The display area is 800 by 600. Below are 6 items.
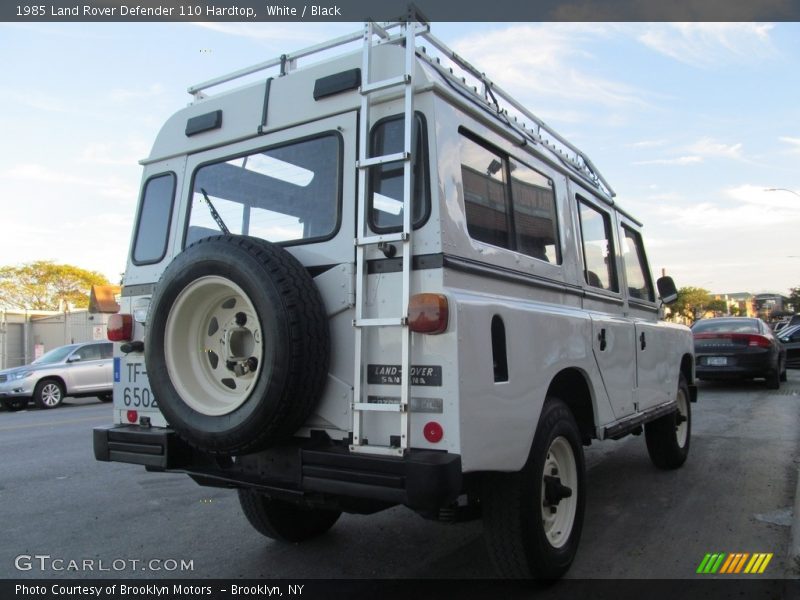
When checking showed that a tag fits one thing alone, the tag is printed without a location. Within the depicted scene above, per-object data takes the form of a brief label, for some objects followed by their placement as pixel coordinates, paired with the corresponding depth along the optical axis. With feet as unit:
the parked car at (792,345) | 60.03
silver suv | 45.70
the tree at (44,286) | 153.58
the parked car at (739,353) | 42.24
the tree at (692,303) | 220.84
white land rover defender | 9.60
